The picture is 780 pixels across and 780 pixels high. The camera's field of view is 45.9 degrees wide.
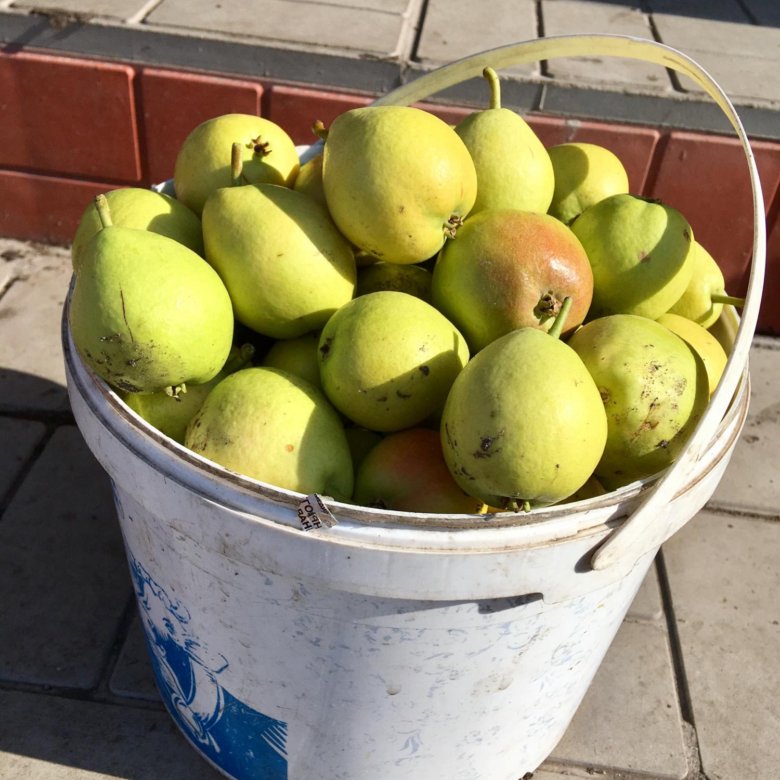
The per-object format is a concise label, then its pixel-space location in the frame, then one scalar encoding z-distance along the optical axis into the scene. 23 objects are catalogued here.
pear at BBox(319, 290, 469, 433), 0.35
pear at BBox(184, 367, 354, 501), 0.34
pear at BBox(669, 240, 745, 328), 0.45
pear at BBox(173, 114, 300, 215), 0.43
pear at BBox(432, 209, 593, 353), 0.37
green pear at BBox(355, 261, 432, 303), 0.42
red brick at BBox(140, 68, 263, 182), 0.69
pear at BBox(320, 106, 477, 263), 0.38
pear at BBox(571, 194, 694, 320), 0.41
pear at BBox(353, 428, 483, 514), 0.35
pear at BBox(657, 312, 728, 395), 0.40
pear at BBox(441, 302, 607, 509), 0.31
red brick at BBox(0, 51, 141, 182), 0.71
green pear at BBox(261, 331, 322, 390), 0.40
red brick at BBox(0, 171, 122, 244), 0.79
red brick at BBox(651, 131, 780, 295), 0.68
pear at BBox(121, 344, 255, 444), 0.38
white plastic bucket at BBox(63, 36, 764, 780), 0.30
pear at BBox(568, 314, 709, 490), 0.35
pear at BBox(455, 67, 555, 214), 0.42
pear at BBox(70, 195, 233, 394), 0.34
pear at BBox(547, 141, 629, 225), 0.46
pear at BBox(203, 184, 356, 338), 0.38
